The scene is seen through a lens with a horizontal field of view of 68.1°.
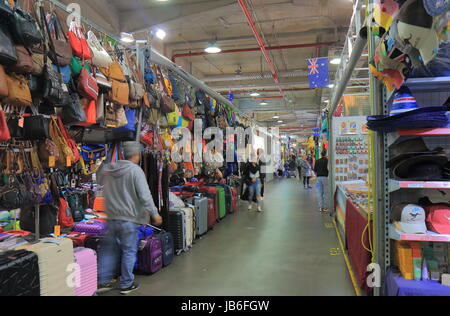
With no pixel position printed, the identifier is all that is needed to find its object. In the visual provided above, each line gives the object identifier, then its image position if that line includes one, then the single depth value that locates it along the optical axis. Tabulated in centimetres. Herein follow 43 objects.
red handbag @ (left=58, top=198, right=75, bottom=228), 366
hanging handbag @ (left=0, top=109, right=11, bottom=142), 252
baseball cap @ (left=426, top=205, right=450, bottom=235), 217
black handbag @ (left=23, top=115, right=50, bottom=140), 290
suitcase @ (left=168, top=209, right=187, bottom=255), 494
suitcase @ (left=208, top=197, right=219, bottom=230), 652
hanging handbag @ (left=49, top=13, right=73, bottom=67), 304
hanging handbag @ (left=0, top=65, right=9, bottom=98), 249
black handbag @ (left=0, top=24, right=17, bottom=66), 247
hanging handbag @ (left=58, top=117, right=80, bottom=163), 321
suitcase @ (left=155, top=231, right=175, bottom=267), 433
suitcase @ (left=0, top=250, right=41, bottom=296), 230
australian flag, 830
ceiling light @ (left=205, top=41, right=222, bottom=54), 869
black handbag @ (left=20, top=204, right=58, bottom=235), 348
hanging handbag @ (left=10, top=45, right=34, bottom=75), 264
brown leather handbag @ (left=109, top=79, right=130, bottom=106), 373
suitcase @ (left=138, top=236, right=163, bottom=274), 399
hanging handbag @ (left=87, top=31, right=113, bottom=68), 355
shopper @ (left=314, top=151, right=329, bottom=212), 831
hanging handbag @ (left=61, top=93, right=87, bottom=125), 321
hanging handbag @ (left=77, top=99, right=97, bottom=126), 350
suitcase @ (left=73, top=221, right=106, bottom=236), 399
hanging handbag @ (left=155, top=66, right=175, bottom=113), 486
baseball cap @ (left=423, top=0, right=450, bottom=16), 144
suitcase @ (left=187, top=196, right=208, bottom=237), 580
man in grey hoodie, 343
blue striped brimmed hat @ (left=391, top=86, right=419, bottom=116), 220
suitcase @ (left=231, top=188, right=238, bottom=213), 866
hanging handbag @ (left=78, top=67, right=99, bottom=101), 328
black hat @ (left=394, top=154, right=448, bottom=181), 217
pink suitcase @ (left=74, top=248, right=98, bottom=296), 300
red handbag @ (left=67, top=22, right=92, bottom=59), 328
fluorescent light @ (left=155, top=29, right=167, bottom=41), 765
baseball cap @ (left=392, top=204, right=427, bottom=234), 218
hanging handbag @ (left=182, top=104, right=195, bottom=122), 589
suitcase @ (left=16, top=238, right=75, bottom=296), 260
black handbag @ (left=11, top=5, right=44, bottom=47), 260
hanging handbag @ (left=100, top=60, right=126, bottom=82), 374
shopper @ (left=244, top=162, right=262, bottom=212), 860
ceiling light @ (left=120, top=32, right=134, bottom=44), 454
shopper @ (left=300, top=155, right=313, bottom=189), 1503
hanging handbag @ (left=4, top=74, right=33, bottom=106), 261
